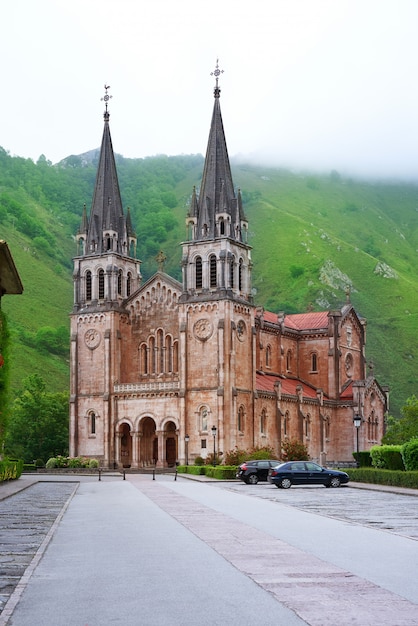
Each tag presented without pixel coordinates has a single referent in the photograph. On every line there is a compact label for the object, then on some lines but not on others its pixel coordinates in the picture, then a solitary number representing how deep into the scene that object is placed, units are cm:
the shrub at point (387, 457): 5084
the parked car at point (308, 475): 4804
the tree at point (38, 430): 9450
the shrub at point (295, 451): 7544
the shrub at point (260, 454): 7188
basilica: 8106
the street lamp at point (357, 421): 5627
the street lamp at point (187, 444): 7880
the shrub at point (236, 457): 7281
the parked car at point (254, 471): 5494
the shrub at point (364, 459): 5815
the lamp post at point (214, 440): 7261
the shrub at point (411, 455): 4703
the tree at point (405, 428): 8706
